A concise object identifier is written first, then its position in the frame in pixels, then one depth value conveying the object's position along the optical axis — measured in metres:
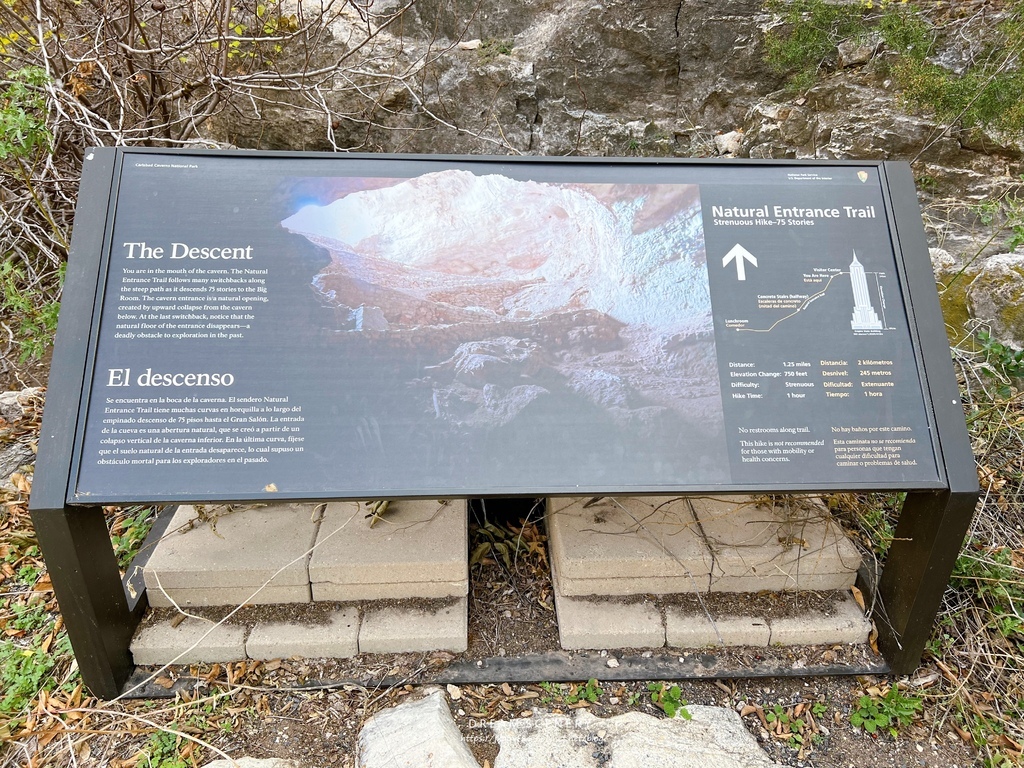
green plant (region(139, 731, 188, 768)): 1.88
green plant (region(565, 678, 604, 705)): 2.07
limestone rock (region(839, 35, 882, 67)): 4.29
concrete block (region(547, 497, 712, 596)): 2.26
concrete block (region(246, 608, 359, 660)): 2.15
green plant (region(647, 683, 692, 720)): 2.03
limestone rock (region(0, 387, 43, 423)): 3.39
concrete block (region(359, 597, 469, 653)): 2.18
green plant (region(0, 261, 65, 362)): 3.01
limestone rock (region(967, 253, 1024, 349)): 3.25
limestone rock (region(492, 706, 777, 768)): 1.86
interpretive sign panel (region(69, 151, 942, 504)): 1.76
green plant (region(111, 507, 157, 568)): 2.61
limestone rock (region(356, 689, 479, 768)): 1.80
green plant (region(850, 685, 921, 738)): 2.03
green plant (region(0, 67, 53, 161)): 2.49
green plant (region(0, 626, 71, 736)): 2.06
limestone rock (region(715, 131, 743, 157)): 4.61
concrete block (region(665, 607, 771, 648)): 2.21
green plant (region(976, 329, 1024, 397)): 2.77
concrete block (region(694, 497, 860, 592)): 2.31
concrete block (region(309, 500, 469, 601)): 2.22
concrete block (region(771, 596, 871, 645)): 2.23
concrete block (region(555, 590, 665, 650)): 2.20
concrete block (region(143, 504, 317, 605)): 2.20
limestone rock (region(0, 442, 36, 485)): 3.04
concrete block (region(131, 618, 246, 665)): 2.12
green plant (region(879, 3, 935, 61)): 4.18
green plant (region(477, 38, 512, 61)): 4.49
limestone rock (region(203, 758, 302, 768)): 1.83
